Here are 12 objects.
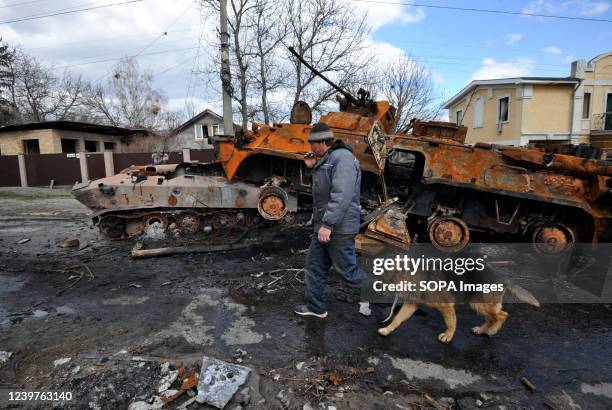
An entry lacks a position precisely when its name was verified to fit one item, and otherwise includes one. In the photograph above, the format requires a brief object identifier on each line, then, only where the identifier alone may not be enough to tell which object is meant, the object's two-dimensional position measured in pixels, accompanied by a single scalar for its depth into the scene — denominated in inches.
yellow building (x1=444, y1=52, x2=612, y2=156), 760.3
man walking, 126.4
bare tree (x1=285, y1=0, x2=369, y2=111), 807.7
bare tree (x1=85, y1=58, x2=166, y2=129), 1466.5
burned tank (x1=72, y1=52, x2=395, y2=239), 258.2
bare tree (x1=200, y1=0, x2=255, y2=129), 732.7
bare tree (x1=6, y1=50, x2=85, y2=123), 1262.3
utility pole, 469.1
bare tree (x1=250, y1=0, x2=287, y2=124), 750.7
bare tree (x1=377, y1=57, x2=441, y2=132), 1133.7
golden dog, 125.4
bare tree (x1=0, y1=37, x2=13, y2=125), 1169.3
